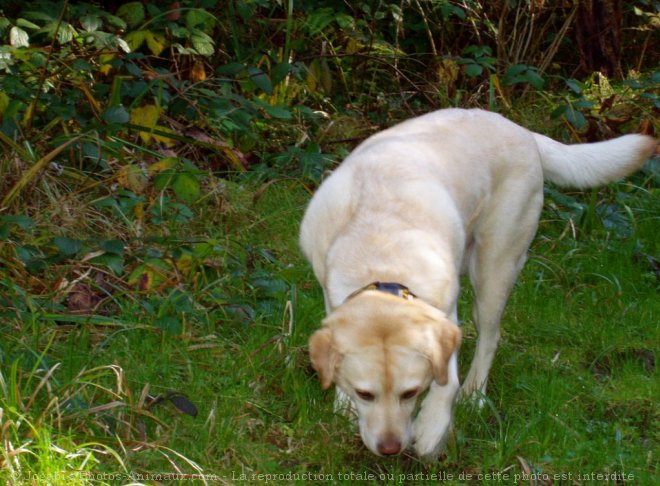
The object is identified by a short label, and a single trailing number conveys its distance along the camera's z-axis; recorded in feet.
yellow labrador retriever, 22.62
